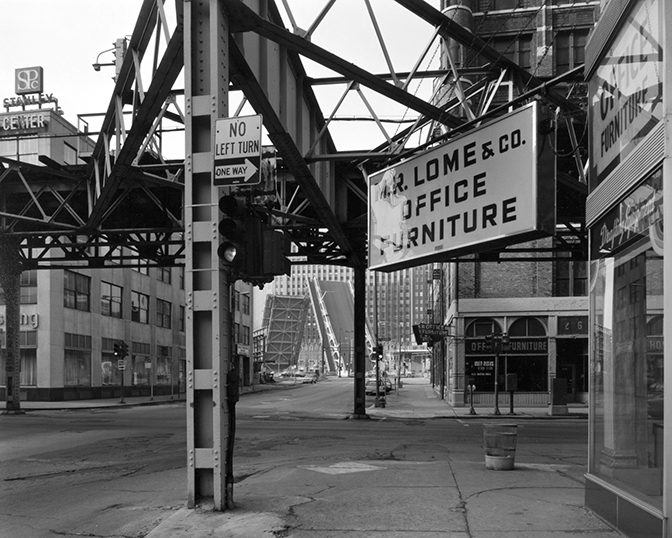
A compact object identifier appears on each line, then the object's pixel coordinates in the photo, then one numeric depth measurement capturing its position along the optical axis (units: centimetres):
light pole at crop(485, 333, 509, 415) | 3428
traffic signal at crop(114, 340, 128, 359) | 4472
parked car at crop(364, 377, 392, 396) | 5554
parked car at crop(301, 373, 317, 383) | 11662
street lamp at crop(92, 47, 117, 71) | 2520
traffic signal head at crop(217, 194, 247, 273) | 986
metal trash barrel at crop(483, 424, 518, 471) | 1376
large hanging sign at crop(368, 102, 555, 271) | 973
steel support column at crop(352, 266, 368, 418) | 3167
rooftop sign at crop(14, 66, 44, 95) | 5678
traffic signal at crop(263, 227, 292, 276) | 1000
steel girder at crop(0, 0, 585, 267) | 1341
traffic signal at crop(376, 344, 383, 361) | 4211
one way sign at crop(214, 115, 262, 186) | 1003
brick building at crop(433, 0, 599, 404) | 3959
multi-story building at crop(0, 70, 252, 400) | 4516
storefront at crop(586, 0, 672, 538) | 756
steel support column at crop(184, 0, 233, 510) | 1004
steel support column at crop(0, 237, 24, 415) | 3453
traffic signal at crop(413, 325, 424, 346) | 4152
